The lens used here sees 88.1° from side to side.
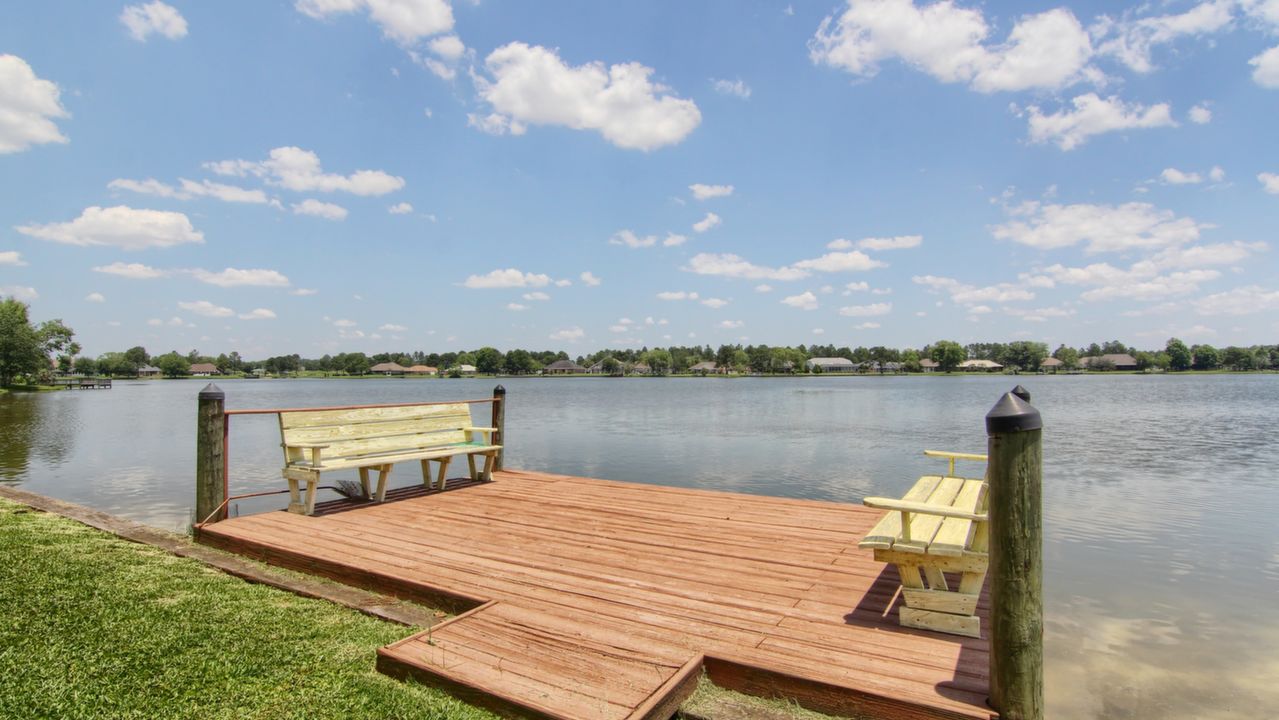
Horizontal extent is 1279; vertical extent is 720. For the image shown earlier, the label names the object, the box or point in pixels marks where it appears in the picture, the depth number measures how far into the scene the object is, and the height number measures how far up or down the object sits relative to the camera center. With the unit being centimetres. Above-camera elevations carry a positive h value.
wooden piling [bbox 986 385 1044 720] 283 -85
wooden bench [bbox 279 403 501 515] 676 -89
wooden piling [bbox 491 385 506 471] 939 -76
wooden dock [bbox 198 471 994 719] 305 -150
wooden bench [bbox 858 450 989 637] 364 -109
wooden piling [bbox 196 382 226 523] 632 -92
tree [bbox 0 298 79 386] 6239 +176
